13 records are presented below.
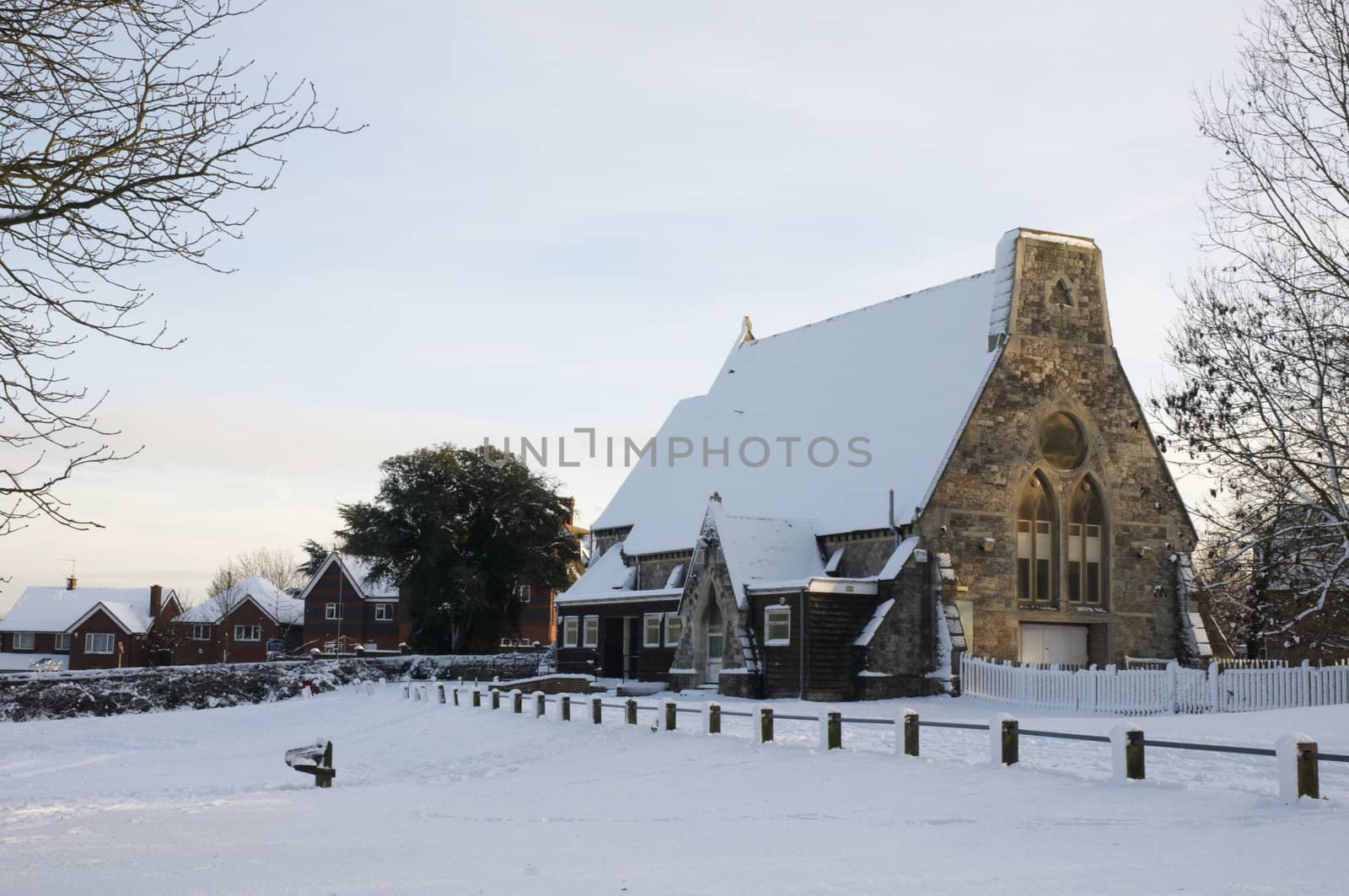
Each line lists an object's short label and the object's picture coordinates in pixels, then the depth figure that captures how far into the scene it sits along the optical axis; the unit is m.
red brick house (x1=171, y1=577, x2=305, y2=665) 89.56
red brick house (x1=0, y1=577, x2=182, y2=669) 91.81
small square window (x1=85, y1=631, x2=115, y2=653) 91.81
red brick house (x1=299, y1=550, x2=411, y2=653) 83.31
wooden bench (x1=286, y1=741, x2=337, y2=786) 21.00
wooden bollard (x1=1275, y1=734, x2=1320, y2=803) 13.59
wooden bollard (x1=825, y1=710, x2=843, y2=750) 20.50
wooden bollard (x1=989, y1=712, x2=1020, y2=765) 17.45
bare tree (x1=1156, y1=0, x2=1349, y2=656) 22.69
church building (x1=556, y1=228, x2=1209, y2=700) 35.38
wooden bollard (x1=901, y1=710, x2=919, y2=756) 19.08
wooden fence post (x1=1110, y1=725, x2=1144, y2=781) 15.49
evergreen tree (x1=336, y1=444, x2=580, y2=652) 62.75
